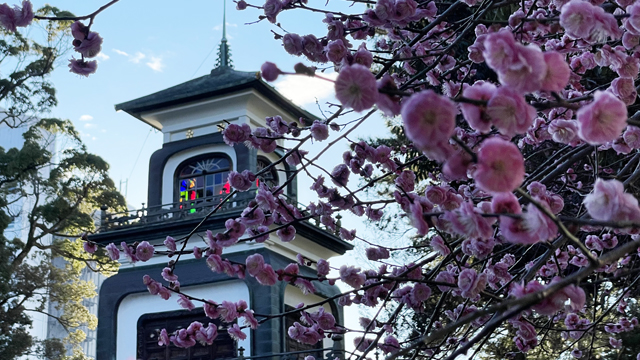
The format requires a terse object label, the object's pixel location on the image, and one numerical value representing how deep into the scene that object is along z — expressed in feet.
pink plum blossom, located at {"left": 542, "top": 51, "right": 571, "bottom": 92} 5.00
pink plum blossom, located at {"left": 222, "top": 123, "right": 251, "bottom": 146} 12.80
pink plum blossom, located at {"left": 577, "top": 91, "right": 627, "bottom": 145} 5.12
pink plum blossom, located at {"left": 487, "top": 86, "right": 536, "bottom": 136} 4.77
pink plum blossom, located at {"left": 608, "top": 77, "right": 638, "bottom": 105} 9.23
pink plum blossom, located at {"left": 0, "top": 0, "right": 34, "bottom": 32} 10.53
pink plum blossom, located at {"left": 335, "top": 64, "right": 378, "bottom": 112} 5.02
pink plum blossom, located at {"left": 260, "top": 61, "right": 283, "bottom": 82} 6.65
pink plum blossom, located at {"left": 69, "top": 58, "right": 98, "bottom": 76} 10.82
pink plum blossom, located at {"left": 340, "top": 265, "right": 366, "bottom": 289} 10.50
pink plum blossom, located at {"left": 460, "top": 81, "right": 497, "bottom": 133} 4.75
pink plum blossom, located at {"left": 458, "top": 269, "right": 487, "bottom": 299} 8.43
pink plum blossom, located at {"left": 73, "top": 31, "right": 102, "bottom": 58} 9.71
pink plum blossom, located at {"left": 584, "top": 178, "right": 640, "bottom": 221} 5.07
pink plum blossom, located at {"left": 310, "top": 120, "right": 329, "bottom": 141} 12.17
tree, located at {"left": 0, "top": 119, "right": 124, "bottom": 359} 41.75
